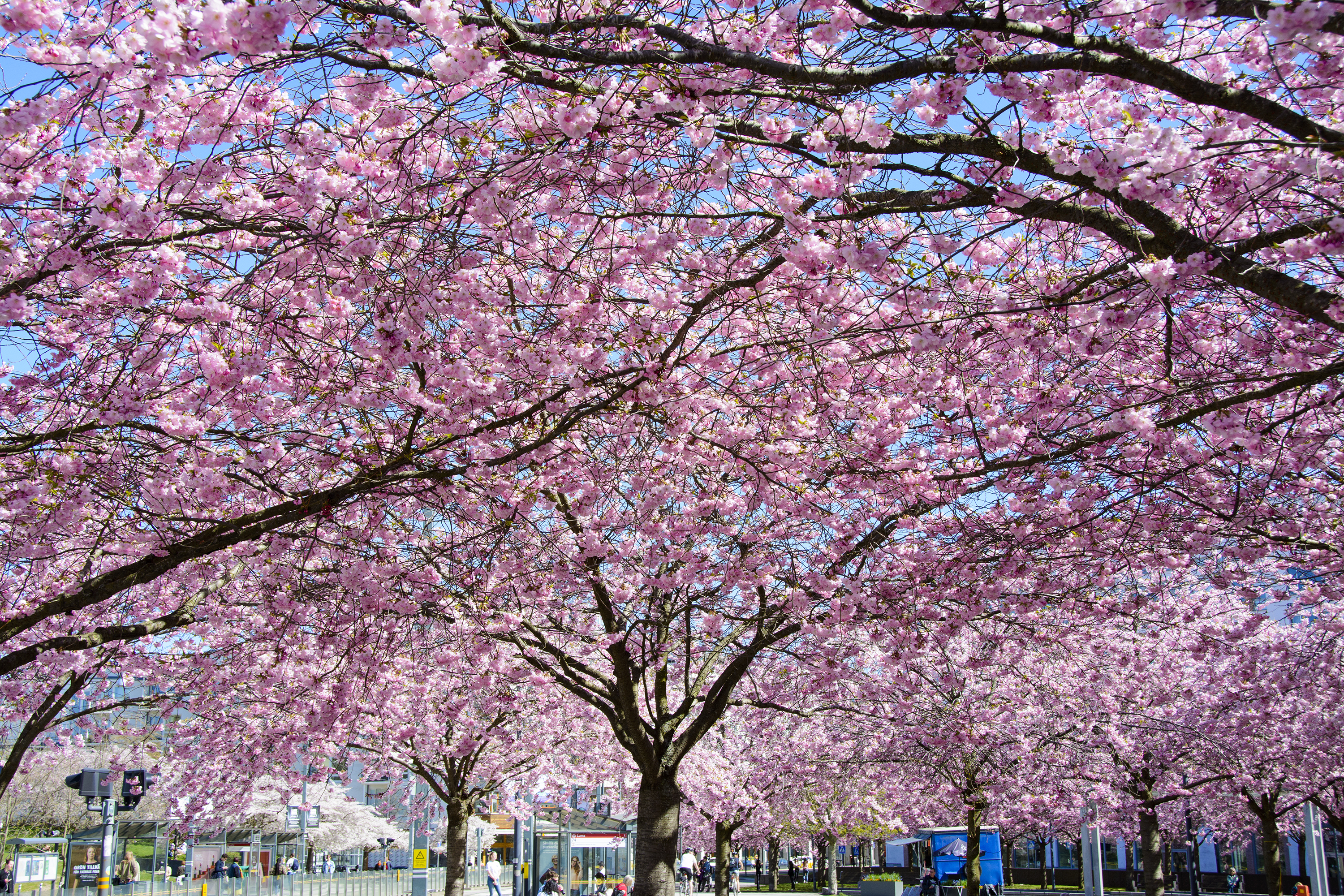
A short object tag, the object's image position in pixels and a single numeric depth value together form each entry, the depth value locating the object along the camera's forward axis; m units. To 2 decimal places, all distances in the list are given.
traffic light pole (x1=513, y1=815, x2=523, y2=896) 20.91
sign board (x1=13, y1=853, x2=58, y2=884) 26.30
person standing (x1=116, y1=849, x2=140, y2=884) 26.20
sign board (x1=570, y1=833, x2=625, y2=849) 22.53
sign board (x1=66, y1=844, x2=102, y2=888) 22.16
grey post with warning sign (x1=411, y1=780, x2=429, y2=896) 19.91
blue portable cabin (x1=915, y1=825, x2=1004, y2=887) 28.55
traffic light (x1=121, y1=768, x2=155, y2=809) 13.84
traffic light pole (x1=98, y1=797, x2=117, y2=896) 13.91
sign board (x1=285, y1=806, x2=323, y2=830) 31.38
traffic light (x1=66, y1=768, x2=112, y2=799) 13.48
